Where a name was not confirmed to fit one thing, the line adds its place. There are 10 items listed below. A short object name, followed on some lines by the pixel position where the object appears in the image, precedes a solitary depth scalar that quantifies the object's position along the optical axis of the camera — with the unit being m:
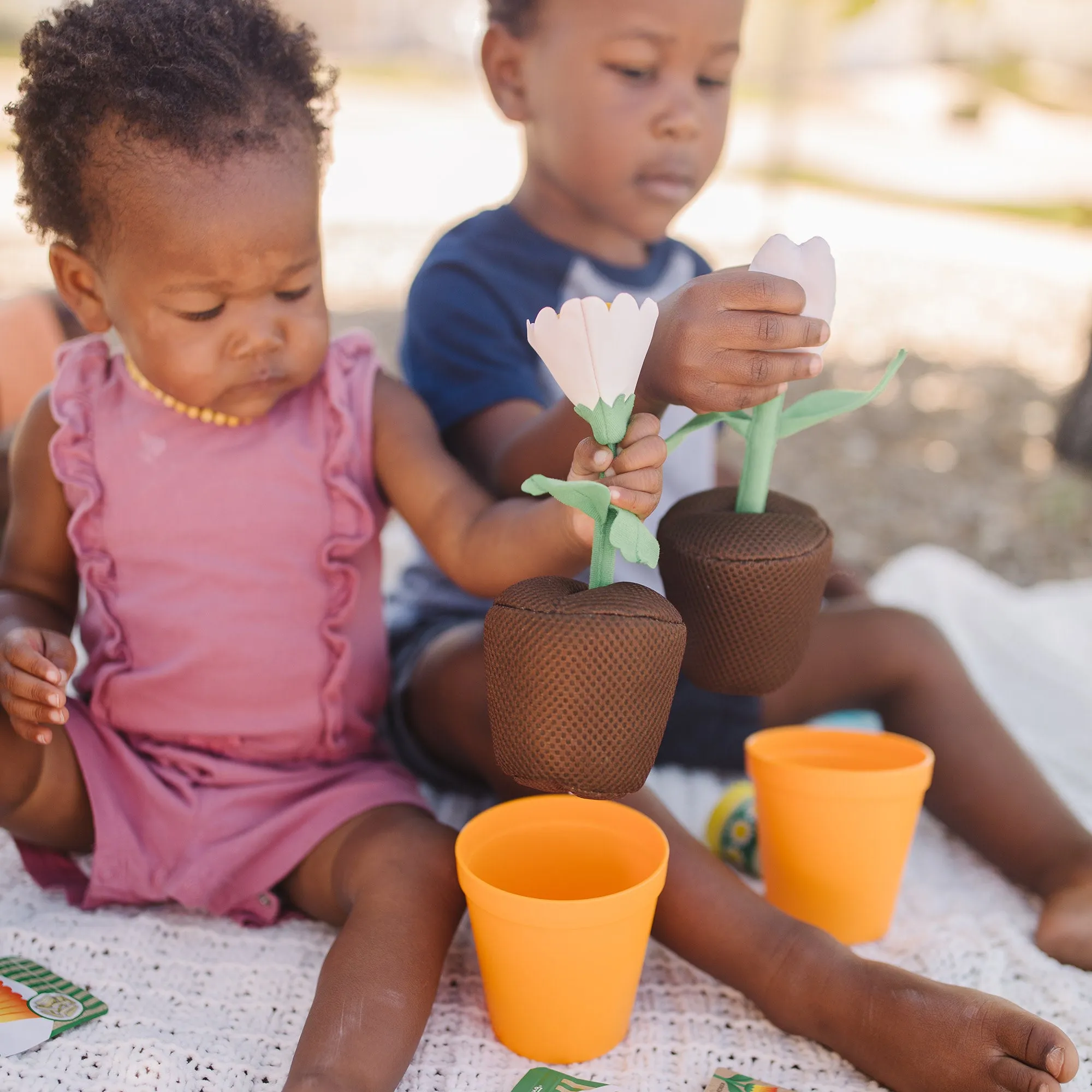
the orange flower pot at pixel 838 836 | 1.32
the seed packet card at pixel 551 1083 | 1.09
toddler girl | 1.22
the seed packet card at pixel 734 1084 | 1.09
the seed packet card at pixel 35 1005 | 1.14
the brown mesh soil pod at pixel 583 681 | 0.98
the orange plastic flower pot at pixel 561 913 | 1.08
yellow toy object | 1.52
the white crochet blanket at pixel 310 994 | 1.12
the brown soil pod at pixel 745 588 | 1.12
